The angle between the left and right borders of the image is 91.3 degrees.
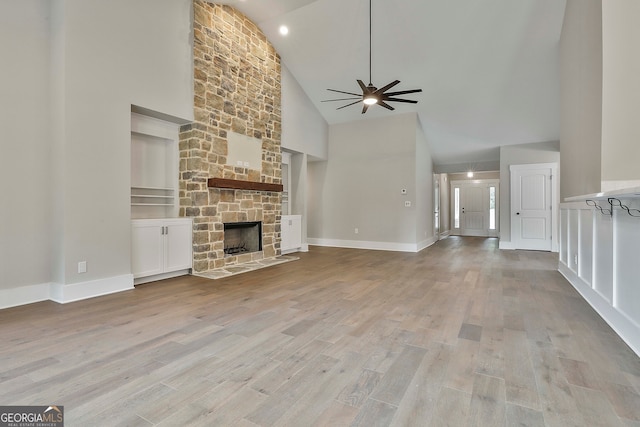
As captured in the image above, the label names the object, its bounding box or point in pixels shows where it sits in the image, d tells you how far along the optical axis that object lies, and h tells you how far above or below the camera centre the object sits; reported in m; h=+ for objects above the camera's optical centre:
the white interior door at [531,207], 7.67 +0.09
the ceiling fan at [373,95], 4.59 +1.73
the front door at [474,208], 11.74 +0.11
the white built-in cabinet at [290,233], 7.02 -0.51
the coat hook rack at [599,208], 2.82 +0.02
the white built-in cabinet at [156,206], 4.39 +0.09
